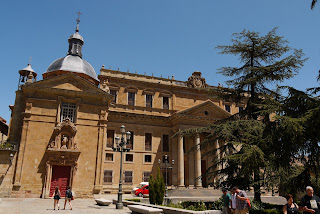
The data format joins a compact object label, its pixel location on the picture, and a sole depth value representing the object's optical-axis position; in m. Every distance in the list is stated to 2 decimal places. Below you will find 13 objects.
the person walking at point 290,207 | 7.82
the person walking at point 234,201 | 9.96
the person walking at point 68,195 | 16.28
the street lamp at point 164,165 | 33.03
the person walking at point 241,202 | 9.52
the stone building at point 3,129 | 39.97
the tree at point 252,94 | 13.61
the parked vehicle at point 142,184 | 28.87
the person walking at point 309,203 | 7.28
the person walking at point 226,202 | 10.92
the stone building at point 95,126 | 24.16
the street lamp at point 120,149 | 16.73
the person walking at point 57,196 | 15.68
